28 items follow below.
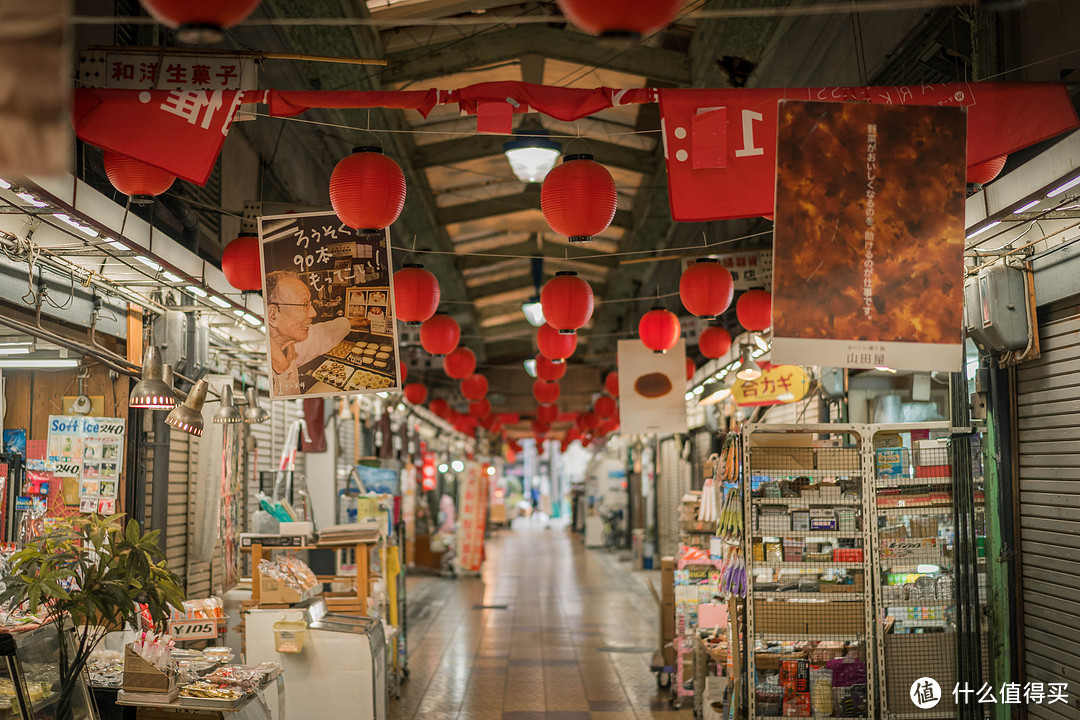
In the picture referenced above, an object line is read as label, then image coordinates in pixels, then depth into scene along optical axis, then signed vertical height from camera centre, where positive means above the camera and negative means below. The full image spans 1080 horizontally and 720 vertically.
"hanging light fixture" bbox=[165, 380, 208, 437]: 6.92 +0.28
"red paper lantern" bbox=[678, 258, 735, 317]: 7.29 +1.30
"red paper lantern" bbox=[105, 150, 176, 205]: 4.83 +1.46
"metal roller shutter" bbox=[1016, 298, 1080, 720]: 5.66 -0.34
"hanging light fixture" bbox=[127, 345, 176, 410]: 6.56 +0.44
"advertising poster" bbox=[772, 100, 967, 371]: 4.20 +1.00
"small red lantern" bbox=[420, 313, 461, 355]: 9.15 +1.16
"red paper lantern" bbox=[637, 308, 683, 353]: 9.05 +1.19
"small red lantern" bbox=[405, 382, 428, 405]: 15.95 +1.00
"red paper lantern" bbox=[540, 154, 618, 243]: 5.15 +1.42
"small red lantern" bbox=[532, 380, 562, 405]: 14.91 +0.95
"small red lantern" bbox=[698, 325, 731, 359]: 10.27 +1.22
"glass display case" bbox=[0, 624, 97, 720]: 4.25 -1.13
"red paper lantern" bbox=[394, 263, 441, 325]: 7.12 +1.21
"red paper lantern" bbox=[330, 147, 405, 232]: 4.95 +1.42
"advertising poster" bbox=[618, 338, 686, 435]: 11.20 +0.74
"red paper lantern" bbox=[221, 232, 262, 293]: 6.38 +1.30
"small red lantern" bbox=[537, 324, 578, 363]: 9.46 +1.09
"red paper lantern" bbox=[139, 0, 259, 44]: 2.72 +1.30
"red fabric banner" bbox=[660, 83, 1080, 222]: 4.62 +1.63
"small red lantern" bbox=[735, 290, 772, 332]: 8.23 +1.27
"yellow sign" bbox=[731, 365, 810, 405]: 9.40 +0.66
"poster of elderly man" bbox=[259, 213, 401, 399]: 6.01 +0.97
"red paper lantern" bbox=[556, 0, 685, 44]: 2.79 +1.33
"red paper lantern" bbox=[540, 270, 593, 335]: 7.30 +1.19
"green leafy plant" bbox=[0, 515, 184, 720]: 4.44 -0.65
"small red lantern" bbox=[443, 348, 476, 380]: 11.66 +1.10
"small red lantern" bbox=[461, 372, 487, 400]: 14.91 +1.03
